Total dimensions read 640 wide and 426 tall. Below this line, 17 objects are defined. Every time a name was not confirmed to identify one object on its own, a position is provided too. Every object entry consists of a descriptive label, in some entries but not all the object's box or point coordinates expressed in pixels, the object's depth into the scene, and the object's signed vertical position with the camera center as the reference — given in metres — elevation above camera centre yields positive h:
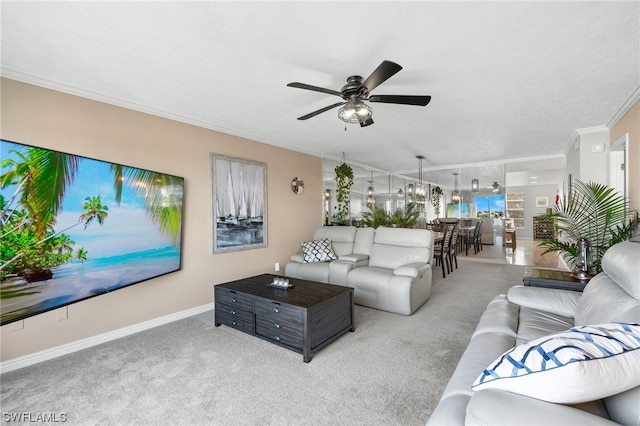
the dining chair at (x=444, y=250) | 5.18 -0.70
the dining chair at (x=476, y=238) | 7.82 -0.69
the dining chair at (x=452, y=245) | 5.69 -0.66
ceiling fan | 2.19 +0.97
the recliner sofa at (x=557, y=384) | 0.84 -0.56
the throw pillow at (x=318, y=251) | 4.39 -0.61
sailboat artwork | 3.84 +0.15
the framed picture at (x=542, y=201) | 11.47 +0.50
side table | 2.59 -0.65
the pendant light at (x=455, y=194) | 8.06 +0.57
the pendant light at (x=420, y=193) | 8.05 +0.59
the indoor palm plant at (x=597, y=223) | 3.03 -0.11
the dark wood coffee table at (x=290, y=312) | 2.41 -0.94
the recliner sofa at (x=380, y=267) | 3.38 -0.75
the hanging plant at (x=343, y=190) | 5.44 +0.49
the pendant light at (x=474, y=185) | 7.61 +0.78
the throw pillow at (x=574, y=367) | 0.85 -0.49
